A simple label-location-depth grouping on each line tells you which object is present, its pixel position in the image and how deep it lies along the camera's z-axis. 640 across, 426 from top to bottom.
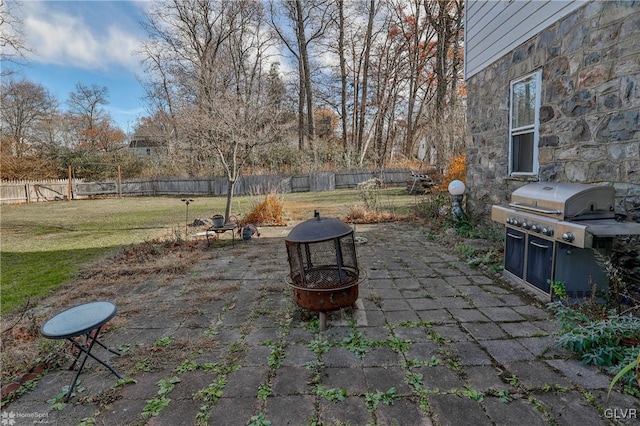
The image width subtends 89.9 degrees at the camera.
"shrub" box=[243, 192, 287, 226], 7.28
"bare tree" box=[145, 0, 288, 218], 16.67
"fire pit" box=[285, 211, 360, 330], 2.45
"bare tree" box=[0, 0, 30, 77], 8.32
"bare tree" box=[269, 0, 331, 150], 17.30
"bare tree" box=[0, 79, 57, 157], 17.05
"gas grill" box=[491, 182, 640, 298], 2.41
